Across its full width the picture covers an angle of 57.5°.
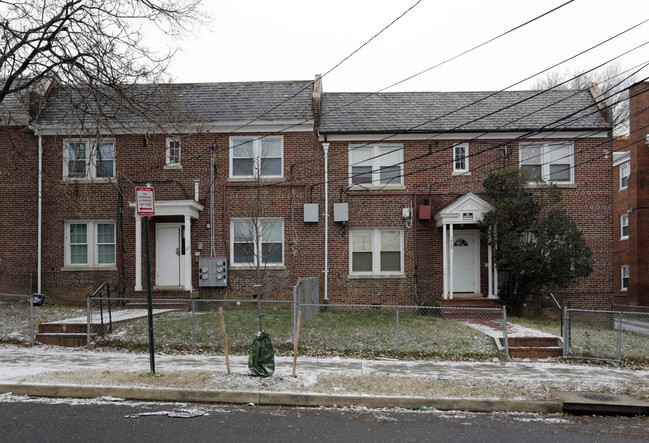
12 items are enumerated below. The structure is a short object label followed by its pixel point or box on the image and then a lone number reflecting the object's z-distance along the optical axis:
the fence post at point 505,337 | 12.25
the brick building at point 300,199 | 19.03
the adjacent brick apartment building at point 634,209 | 27.56
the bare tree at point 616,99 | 36.50
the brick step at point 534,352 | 12.84
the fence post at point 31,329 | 12.94
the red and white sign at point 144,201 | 9.13
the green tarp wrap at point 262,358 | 9.23
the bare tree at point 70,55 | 11.96
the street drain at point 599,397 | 8.66
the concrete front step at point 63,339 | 13.06
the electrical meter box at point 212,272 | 18.78
